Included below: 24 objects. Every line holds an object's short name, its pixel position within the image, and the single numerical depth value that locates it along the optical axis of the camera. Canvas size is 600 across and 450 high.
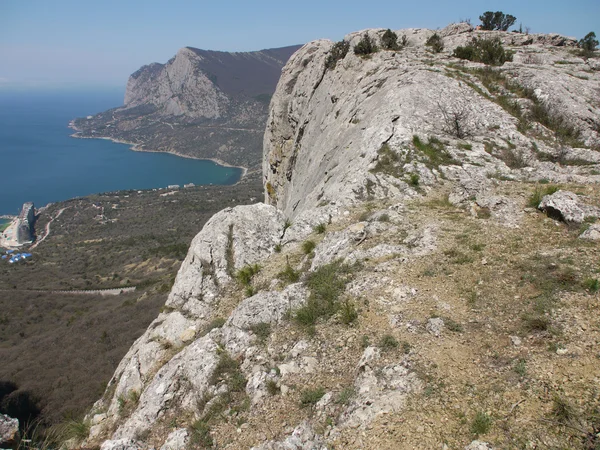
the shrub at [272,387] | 6.35
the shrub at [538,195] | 9.92
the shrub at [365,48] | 25.23
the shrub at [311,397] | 5.93
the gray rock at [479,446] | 4.40
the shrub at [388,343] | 6.34
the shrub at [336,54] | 27.42
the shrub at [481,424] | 4.62
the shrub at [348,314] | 7.21
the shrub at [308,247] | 10.37
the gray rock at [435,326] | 6.49
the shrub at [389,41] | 25.10
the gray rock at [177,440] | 6.04
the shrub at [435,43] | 23.59
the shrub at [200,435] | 5.93
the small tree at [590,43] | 23.44
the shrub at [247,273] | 10.07
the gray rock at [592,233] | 7.84
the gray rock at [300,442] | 5.27
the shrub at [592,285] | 6.36
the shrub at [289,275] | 9.31
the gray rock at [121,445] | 6.35
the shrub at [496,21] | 32.47
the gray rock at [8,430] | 8.91
